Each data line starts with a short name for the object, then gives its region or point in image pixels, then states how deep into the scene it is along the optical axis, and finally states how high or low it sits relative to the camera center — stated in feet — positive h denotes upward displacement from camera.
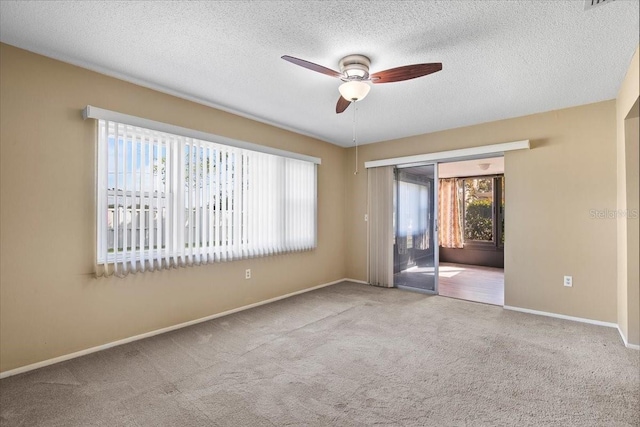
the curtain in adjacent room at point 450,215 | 25.88 -0.02
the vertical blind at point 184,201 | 9.21 +0.52
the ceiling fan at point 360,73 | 7.29 +3.53
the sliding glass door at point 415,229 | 15.93 -0.74
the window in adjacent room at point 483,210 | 24.38 +0.37
